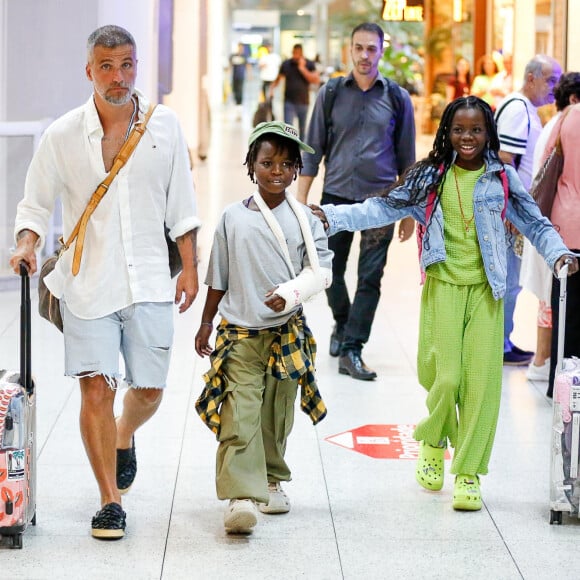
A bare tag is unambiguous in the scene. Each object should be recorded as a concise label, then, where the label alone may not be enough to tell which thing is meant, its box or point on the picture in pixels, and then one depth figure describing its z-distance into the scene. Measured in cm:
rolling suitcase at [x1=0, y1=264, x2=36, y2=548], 665
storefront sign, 2879
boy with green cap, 687
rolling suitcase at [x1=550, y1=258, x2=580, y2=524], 719
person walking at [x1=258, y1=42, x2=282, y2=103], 4463
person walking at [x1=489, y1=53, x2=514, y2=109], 3224
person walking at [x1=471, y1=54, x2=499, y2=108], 3326
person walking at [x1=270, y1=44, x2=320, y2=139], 3453
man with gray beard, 678
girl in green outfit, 743
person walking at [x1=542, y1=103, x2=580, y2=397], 976
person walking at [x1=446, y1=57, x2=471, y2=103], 3762
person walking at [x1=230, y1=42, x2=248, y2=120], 5784
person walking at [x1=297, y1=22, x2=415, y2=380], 1106
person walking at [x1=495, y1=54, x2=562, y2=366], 1136
